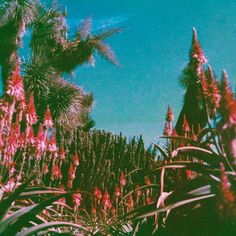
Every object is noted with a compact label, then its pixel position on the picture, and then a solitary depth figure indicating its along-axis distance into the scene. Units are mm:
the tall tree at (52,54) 12672
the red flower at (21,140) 3980
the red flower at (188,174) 2727
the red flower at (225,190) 1191
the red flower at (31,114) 3283
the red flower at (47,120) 3941
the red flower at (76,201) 4541
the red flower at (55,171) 4959
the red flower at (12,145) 3223
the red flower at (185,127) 3133
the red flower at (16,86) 2688
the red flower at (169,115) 3677
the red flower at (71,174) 4734
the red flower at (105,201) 4949
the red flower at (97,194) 5370
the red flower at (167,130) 3461
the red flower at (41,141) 3763
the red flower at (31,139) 3674
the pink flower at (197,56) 2371
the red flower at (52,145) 4804
